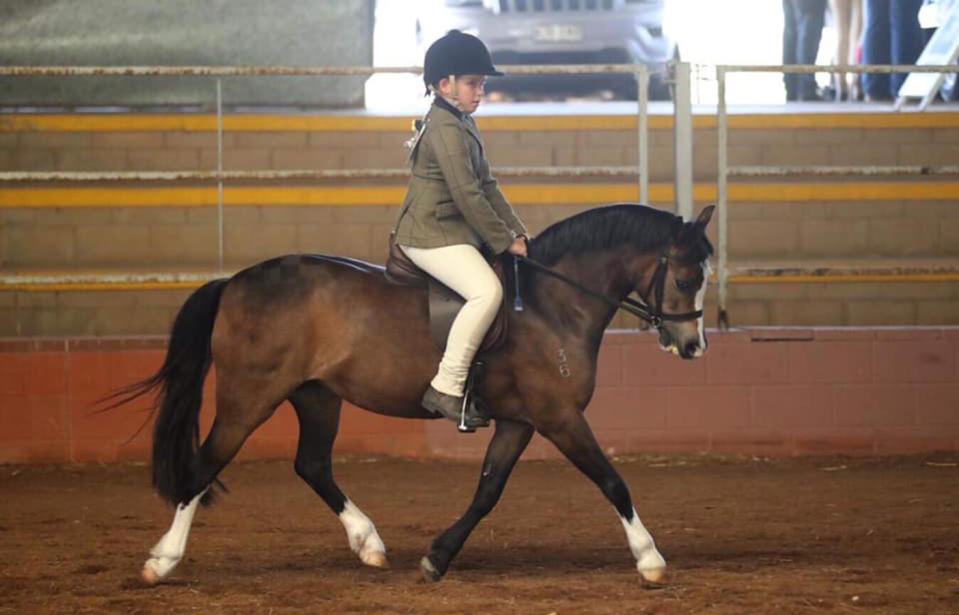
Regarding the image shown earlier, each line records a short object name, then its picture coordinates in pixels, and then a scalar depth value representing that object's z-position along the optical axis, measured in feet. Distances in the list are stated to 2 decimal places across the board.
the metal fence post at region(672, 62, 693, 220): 57.67
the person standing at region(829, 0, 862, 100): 90.02
